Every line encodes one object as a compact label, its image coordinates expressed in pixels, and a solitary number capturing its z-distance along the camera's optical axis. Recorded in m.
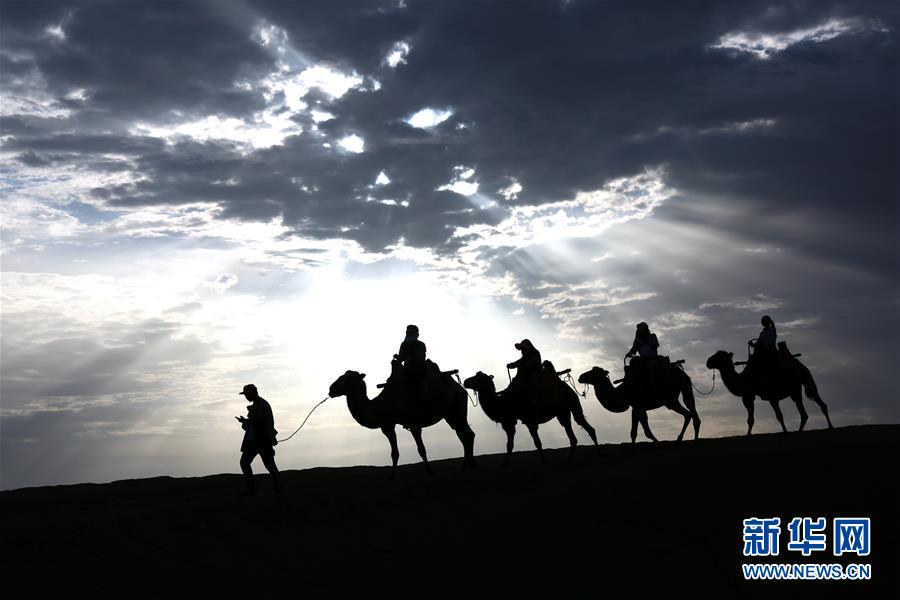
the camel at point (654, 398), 22.03
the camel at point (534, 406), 21.58
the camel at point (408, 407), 20.42
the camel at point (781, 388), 23.84
